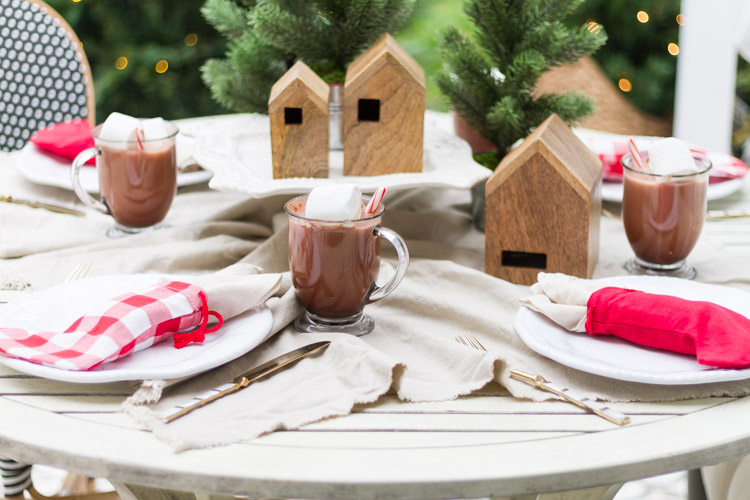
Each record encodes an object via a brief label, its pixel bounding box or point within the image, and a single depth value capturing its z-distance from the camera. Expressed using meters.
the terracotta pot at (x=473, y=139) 1.59
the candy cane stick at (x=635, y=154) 1.14
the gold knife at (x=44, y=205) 1.40
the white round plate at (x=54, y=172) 1.45
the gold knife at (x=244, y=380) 0.78
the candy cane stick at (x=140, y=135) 1.25
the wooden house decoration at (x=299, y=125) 1.20
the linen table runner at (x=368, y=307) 0.82
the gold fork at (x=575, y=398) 0.79
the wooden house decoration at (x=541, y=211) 1.11
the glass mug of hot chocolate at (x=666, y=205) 1.12
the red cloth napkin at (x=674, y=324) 0.83
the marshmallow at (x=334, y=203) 0.93
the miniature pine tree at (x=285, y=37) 1.35
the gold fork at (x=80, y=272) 1.13
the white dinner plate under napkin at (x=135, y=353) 0.81
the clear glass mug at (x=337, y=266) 0.94
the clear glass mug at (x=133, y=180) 1.26
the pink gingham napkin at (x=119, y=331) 0.83
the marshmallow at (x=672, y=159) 1.11
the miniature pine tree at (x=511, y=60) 1.28
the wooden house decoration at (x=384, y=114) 1.23
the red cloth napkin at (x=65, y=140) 1.53
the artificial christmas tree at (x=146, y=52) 3.20
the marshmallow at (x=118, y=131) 1.25
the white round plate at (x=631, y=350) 0.82
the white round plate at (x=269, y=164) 1.17
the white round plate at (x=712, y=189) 1.44
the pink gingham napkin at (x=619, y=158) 1.50
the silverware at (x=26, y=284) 1.08
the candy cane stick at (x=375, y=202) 0.96
